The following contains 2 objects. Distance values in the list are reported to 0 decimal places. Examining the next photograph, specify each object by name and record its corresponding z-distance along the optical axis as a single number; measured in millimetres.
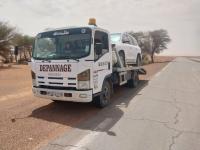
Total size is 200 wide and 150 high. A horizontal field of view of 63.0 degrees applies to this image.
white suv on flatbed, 6863
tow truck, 4537
